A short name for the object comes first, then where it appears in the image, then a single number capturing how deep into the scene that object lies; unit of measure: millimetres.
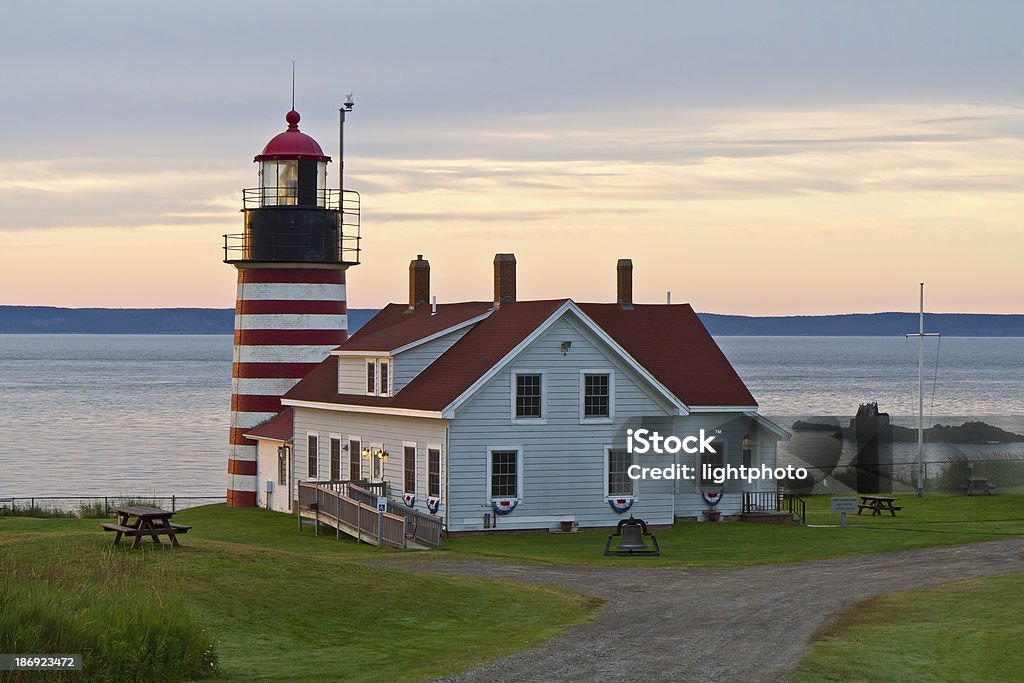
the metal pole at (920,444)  47938
